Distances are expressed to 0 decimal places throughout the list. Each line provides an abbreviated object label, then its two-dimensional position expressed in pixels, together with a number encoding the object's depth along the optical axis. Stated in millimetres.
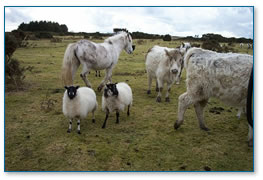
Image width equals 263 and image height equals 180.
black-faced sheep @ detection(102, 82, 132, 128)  6043
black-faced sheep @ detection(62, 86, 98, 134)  5457
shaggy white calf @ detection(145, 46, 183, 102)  7582
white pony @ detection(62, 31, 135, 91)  7910
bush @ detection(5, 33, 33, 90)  8724
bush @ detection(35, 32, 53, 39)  17778
